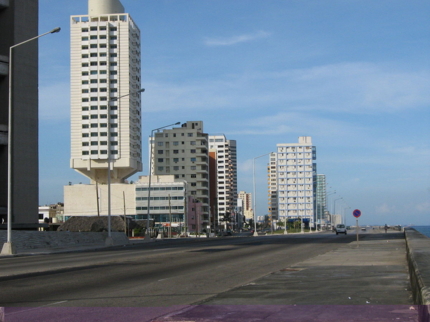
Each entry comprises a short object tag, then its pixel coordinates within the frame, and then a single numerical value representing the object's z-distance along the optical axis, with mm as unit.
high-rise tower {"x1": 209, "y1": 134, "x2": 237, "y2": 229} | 179362
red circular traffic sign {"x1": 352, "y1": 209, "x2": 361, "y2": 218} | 33594
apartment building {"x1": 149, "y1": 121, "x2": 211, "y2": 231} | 152750
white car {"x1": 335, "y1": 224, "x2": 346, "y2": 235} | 84312
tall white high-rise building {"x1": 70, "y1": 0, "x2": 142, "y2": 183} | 134500
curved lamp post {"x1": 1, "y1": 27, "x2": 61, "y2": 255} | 33188
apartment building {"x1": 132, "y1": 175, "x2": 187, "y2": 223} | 130375
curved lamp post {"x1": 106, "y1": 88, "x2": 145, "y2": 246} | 47812
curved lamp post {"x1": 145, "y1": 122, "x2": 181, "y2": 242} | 59522
